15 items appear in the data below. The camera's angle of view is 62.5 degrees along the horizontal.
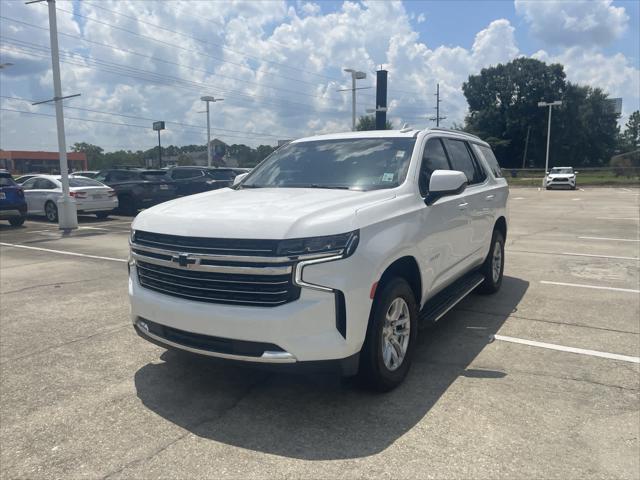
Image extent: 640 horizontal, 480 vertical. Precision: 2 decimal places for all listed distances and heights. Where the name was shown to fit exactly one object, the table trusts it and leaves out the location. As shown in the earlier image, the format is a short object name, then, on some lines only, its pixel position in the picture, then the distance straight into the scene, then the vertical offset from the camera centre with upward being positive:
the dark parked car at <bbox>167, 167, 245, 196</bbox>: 19.40 -0.69
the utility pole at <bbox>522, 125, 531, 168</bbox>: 73.25 +1.81
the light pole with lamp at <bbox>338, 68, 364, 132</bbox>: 32.84 +5.07
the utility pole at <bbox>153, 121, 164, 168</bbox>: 61.86 +3.93
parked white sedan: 16.77 -1.15
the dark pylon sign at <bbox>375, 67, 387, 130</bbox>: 33.31 +4.02
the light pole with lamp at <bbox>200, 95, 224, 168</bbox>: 43.55 +2.96
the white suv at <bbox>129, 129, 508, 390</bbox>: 3.22 -0.68
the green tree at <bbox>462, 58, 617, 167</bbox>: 73.56 +6.27
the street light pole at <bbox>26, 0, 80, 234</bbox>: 14.74 +0.51
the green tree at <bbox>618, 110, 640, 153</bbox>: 114.75 +6.23
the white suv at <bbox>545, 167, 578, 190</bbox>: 36.39 -1.29
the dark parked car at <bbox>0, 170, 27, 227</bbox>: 15.06 -1.13
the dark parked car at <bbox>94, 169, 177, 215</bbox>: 18.53 -1.02
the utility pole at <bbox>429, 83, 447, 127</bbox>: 76.19 +6.61
